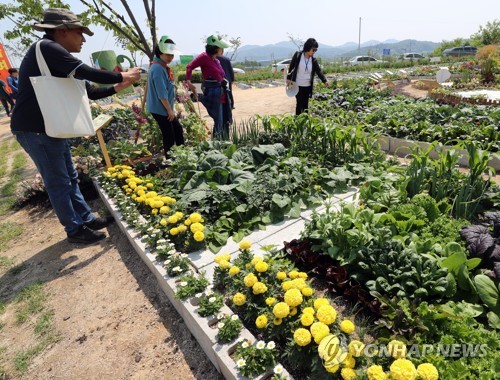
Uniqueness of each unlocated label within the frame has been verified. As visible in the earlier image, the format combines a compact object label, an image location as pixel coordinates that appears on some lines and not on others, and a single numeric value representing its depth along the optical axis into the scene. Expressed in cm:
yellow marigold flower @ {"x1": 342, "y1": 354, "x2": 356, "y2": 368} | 134
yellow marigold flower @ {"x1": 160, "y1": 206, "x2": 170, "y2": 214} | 275
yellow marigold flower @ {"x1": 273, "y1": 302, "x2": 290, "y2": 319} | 156
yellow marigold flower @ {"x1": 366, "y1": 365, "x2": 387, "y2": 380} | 122
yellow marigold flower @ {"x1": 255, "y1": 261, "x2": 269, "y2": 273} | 187
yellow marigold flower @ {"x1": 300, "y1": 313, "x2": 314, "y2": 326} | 147
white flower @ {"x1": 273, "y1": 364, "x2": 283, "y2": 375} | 144
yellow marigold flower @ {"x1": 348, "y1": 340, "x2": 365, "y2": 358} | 136
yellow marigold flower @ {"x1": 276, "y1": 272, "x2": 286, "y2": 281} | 184
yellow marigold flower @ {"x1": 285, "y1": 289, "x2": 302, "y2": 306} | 159
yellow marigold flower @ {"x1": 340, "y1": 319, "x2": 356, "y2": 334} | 143
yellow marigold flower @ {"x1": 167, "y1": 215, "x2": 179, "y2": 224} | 260
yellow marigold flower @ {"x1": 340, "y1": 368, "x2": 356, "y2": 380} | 130
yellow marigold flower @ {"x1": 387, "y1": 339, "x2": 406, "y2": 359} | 134
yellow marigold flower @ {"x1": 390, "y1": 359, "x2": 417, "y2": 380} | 118
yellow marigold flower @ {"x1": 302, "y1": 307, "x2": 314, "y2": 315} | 152
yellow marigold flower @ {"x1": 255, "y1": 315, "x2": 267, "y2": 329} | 160
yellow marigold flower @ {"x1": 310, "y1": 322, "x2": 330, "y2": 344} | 140
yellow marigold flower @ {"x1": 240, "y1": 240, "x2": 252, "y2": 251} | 212
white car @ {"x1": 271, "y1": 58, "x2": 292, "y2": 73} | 2068
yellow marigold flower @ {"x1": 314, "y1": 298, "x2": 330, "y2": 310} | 155
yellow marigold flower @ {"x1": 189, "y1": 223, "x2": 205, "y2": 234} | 249
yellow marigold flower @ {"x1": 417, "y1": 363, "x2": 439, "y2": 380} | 119
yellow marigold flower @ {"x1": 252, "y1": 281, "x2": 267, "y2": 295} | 176
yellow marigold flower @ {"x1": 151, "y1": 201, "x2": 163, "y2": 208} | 286
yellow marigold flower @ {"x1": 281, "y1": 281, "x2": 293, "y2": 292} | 170
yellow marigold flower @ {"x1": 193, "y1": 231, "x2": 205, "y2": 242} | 242
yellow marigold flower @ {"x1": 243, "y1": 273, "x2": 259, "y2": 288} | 180
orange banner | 1338
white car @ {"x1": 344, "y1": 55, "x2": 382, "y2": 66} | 2852
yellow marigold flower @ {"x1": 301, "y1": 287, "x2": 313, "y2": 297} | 166
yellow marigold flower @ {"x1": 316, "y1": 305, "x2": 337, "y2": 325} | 146
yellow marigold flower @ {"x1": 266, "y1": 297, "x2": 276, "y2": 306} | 171
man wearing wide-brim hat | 247
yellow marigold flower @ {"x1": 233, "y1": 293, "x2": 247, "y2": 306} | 177
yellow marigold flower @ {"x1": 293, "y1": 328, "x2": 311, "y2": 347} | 140
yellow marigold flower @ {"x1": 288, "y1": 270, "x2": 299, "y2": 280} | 185
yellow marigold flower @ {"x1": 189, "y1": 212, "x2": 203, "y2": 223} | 259
